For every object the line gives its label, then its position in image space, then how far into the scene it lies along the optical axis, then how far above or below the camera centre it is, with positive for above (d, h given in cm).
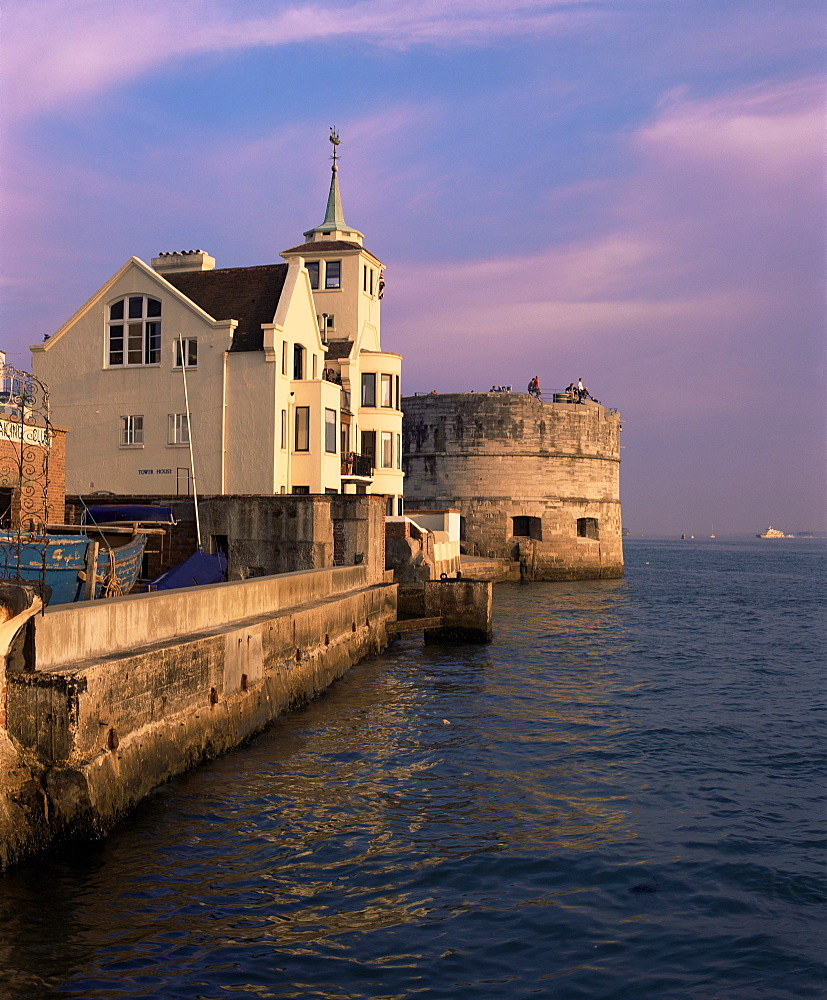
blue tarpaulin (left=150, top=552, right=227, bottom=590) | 2363 -123
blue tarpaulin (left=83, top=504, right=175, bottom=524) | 2561 +39
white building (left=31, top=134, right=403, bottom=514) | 3102 +509
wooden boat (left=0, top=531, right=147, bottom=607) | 1634 -69
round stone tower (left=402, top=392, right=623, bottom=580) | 6069 +330
